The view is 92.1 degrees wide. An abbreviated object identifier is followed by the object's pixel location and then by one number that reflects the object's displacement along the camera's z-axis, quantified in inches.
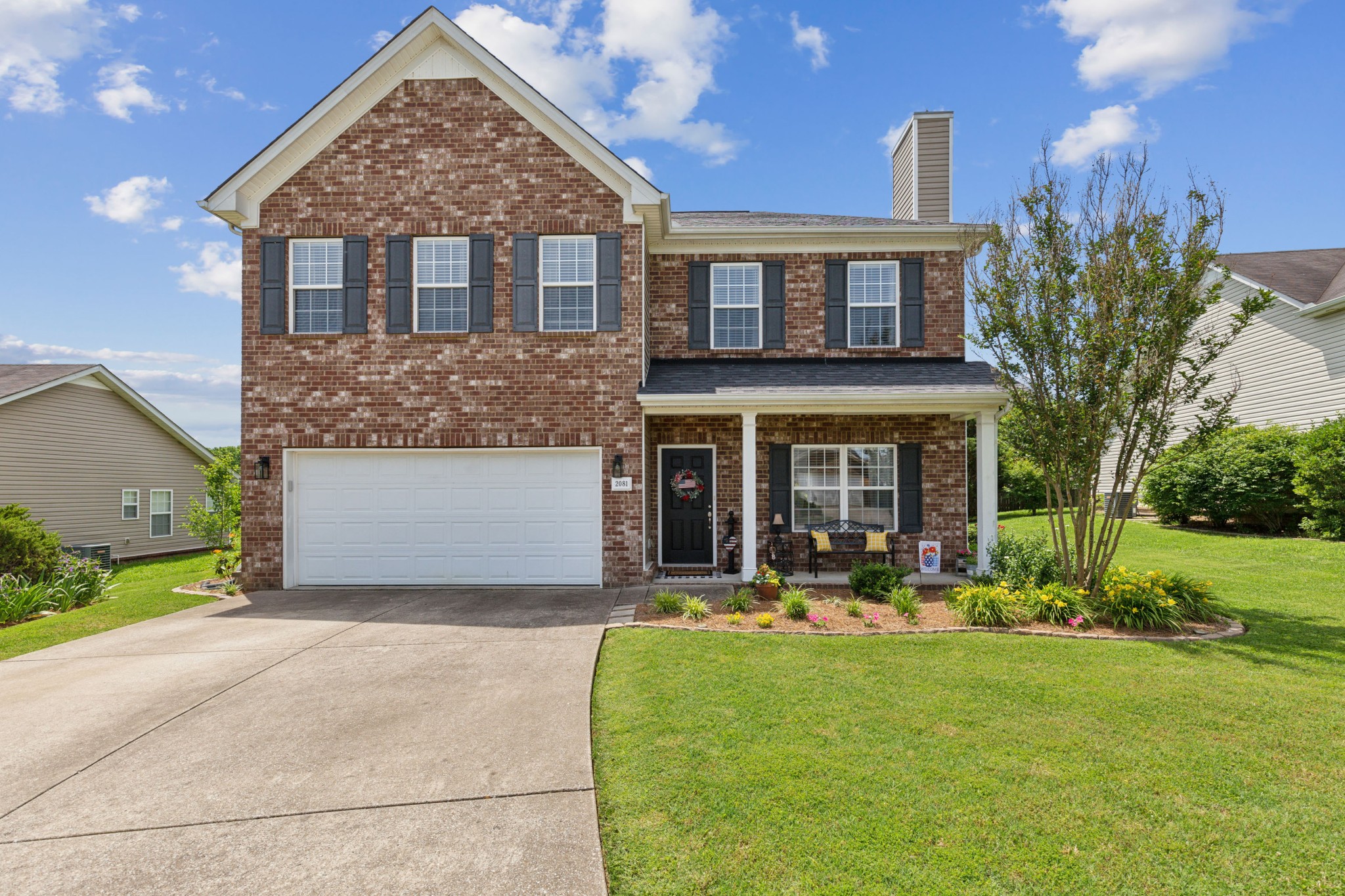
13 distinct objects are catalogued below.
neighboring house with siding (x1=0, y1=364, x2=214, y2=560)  631.8
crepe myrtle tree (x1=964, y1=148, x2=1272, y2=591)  287.3
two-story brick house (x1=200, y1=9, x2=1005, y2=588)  397.7
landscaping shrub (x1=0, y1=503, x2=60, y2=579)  426.0
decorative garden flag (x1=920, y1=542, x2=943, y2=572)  391.5
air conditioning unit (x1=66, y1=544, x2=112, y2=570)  624.4
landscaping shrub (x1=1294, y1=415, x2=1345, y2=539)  486.9
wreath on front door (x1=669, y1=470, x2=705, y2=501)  443.2
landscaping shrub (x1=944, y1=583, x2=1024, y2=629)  292.7
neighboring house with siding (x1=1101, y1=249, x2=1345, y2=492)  566.6
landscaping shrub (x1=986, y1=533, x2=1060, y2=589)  335.3
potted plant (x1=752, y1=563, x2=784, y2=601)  347.6
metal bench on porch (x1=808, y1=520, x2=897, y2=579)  421.1
